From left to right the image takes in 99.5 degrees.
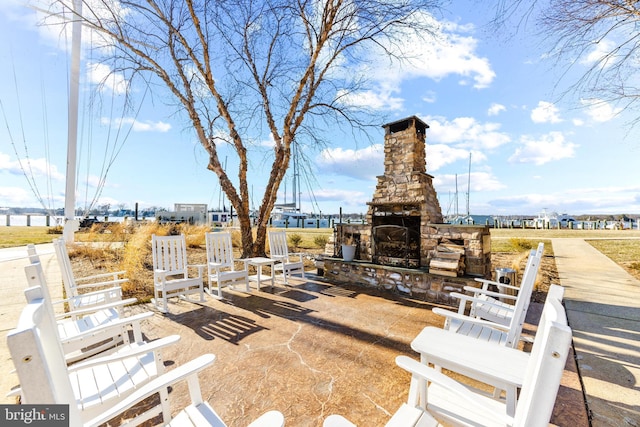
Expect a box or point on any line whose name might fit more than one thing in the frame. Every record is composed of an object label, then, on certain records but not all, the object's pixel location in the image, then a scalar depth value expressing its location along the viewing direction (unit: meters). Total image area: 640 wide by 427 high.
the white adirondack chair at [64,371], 0.64
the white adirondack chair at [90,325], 1.50
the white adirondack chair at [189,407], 0.95
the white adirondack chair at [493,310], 2.45
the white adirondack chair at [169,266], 3.73
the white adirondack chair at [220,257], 4.31
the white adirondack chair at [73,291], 2.63
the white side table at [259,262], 4.75
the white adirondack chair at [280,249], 5.36
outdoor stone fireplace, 4.21
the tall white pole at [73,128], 4.98
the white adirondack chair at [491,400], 0.69
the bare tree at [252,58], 6.24
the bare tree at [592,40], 3.98
